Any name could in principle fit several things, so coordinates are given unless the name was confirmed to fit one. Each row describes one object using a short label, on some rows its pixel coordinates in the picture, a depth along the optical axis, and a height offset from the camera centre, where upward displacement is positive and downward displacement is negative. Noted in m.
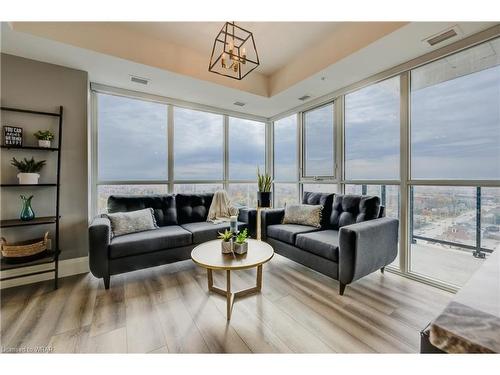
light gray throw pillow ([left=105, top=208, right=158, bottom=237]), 2.58 -0.44
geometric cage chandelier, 1.83 +1.73
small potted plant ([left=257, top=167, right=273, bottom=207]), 3.48 -0.20
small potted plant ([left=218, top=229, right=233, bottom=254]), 2.02 -0.55
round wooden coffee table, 1.77 -0.64
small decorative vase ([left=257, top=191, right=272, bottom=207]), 3.48 -0.20
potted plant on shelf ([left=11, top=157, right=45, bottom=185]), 2.29 +0.18
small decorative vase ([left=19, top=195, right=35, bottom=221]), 2.30 -0.27
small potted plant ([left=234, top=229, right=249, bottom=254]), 2.01 -0.55
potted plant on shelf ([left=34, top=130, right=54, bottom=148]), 2.39 +0.54
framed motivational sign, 2.27 +0.53
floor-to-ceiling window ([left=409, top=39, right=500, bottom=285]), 2.09 +0.23
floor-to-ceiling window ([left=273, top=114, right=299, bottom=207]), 4.27 +0.50
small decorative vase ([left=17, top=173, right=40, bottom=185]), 2.28 +0.09
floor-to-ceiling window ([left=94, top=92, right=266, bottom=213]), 3.24 +0.61
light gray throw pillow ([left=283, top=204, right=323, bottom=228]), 3.02 -0.42
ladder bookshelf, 2.17 -0.36
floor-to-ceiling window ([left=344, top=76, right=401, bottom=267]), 2.74 +0.59
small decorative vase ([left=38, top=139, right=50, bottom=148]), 2.39 +0.48
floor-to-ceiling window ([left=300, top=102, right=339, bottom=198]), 3.51 +0.61
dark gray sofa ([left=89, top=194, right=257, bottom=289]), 2.20 -0.58
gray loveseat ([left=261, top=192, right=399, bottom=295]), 2.06 -0.59
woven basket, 2.14 -0.62
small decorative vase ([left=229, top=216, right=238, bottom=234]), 2.29 -0.41
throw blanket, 3.44 -0.37
